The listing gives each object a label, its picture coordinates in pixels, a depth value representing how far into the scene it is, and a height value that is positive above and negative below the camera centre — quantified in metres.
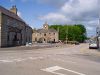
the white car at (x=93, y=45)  20.94 -1.45
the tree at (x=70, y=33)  54.14 +4.03
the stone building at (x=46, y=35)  52.27 +2.70
